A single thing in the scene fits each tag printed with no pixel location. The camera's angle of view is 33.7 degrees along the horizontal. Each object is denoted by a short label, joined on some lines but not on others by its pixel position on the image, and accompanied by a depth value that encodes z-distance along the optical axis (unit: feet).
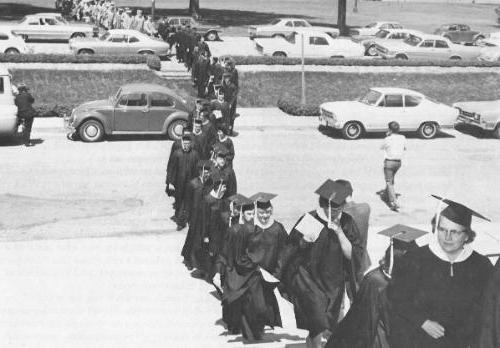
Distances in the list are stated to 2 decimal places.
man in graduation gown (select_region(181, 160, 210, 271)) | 38.96
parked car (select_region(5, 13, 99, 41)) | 118.32
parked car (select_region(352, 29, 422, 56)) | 124.77
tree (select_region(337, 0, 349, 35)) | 150.92
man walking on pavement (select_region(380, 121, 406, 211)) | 53.01
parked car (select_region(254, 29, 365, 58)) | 111.55
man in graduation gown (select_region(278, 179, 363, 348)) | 28.60
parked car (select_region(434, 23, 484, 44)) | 148.56
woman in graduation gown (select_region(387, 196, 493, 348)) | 23.13
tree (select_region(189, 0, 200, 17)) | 162.06
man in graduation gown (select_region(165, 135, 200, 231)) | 47.32
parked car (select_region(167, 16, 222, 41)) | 130.82
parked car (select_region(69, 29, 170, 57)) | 103.96
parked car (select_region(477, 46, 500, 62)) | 119.14
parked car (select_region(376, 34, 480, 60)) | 117.29
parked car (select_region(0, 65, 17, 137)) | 67.46
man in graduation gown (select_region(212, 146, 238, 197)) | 41.59
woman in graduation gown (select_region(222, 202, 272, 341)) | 31.60
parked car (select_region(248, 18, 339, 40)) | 135.64
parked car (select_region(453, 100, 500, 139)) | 78.38
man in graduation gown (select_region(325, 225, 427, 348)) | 24.26
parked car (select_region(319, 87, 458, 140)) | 76.18
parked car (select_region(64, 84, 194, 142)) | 71.20
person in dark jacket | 67.67
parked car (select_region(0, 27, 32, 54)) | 102.73
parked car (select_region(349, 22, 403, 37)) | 145.21
